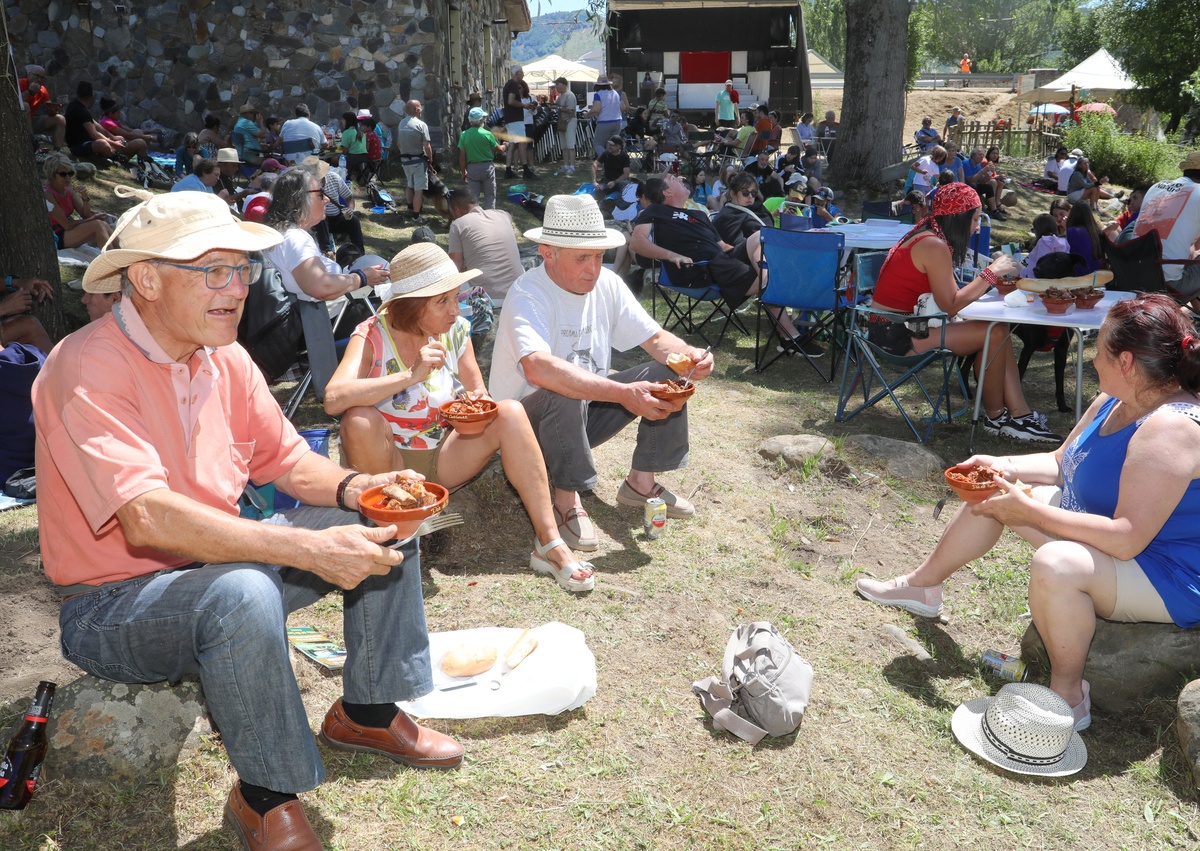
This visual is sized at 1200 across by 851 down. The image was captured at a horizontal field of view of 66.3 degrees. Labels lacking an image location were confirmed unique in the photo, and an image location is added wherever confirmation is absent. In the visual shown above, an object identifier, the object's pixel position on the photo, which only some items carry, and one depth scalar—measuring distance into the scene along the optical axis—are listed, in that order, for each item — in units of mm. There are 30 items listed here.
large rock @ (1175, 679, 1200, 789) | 2461
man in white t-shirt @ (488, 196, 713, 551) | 3506
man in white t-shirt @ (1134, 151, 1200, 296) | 6379
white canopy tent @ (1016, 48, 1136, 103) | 30344
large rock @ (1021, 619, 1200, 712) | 2717
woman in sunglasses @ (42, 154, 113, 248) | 7922
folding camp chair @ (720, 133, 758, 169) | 17116
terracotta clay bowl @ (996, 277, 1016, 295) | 5191
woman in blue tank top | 2496
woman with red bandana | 5145
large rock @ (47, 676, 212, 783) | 2250
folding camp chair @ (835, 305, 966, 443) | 5277
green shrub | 19469
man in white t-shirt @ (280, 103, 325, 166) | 10914
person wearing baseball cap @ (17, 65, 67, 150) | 11180
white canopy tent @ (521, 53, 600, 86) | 29297
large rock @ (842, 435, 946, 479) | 4789
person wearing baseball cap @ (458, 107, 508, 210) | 12289
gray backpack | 2625
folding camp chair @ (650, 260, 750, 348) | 7355
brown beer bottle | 2080
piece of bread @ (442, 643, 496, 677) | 2766
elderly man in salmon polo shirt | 1876
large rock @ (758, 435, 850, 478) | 4738
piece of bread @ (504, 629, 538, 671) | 2789
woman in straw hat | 3172
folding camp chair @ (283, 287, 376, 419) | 4906
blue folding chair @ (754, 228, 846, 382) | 6277
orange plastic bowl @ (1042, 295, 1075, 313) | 4730
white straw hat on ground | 2521
